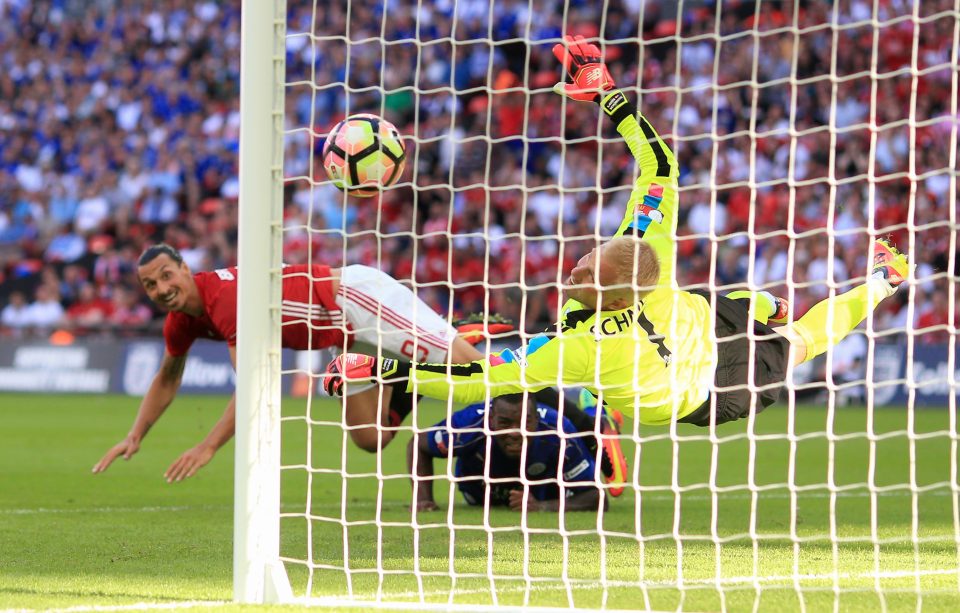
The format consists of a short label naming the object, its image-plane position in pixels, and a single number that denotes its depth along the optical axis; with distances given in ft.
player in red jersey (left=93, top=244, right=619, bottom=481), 47.32
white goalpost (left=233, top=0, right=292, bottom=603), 35.29
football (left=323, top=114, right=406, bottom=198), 44.37
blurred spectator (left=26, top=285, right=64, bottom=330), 134.41
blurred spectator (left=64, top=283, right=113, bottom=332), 133.49
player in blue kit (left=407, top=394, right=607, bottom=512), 54.54
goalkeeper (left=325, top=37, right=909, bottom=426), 37.60
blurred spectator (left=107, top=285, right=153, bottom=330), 132.46
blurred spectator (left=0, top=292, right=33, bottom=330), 135.03
